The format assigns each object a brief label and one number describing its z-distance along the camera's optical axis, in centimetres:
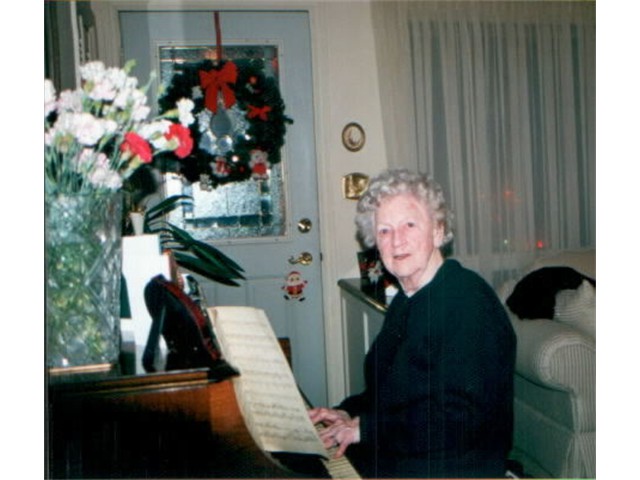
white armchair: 214
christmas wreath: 320
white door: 324
